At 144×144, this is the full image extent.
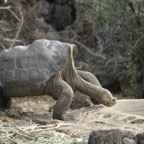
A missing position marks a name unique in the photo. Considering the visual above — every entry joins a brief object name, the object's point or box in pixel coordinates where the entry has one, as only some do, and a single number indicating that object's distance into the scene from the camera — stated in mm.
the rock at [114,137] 9235
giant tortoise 14836
